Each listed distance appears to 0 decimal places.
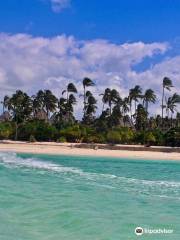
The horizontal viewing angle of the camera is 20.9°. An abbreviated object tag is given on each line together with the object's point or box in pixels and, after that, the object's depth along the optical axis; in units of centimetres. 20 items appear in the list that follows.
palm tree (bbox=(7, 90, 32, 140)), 10994
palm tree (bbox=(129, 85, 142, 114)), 11862
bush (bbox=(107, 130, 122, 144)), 8800
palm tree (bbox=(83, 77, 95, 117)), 12081
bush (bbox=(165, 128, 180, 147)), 8189
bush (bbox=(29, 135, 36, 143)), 9312
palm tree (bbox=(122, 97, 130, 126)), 11894
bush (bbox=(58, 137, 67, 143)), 9145
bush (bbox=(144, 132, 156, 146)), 8562
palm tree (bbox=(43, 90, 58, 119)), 11850
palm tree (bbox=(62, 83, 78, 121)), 11631
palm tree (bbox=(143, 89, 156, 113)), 11994
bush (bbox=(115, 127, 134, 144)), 8862
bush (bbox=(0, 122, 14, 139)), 9981
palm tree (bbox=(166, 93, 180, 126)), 11788
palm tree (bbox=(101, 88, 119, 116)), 11619
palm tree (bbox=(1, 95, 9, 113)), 12252
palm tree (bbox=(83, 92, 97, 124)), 11450
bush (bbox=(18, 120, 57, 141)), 9488
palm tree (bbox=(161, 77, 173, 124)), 11906
